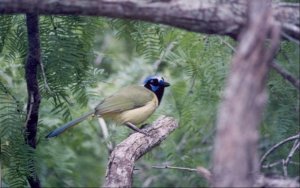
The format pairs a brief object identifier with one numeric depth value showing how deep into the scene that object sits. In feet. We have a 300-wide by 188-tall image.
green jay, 33.14
